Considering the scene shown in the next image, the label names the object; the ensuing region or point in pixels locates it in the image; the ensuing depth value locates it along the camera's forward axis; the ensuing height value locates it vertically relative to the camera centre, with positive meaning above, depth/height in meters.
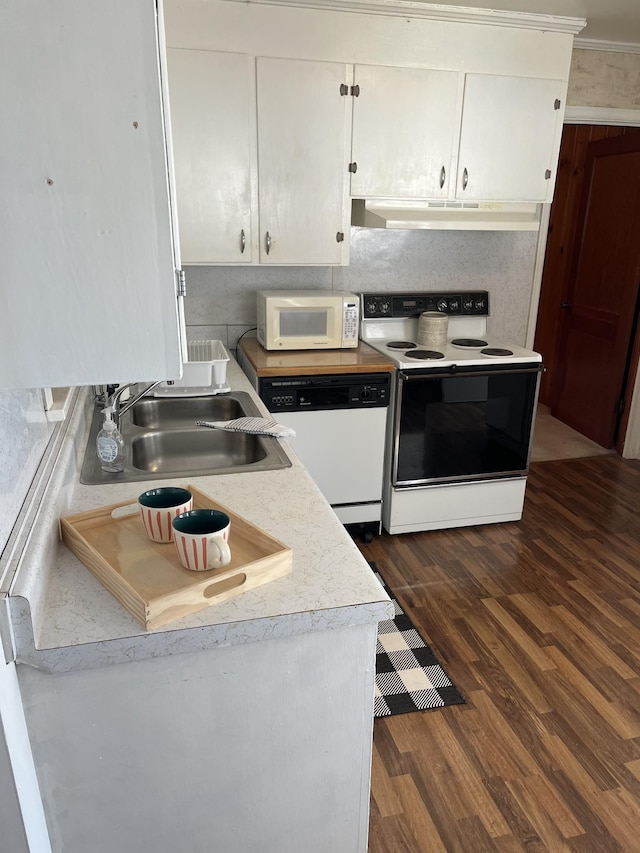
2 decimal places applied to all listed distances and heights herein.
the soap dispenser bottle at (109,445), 1.60 -0.54
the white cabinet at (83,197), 0.73 +0.03
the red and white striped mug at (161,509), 1.24 -0.55
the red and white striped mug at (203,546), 1.13 -0.55
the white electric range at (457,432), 2.91 -0.93
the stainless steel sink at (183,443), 1.69 -0.65
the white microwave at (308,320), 2.93 -0.41
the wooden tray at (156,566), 1.06 -0.61
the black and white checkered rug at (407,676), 2.05 -1.48
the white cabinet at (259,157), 2.64 +0.30
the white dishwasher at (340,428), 2.77 -0.87
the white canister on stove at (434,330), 3.20 -0.49
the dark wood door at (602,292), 4.01 -0.38
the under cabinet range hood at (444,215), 2.91 +0.08
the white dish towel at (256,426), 1.91 -0.59
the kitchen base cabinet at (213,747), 1.05 -0.90
